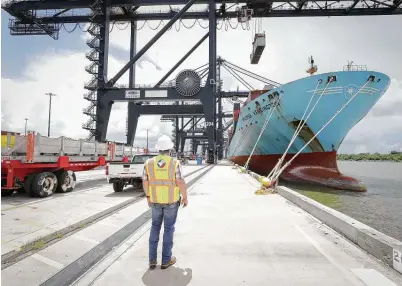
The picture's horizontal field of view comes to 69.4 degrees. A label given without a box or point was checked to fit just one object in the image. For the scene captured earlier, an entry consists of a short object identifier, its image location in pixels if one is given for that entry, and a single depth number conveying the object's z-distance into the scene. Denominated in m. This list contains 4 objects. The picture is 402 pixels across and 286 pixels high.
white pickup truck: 11.34
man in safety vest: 3.98
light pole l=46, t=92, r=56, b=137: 50.83
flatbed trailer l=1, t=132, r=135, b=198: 9.31
